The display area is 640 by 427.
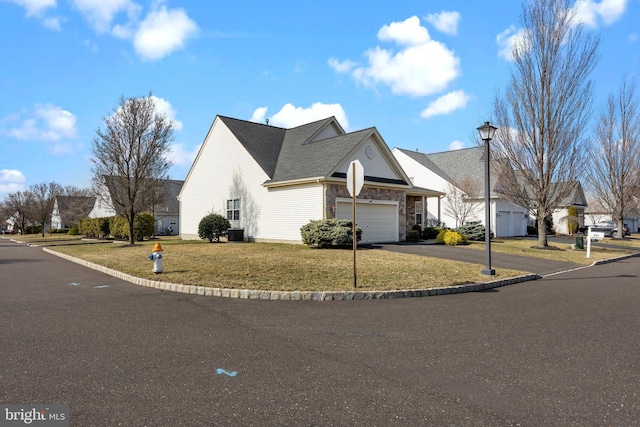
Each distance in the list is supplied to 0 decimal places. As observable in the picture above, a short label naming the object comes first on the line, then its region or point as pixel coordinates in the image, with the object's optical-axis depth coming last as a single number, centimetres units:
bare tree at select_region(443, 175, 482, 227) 3105
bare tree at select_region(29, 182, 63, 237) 4677
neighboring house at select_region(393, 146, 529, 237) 3178
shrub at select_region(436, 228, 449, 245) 2230
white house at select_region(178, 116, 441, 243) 1972
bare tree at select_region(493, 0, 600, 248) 2147
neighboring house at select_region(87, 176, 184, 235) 4522
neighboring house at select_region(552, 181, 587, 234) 4097
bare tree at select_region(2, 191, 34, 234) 5525
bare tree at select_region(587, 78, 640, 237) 3238
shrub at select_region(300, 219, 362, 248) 1705
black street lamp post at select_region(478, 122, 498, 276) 1141
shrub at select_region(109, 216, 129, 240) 2900
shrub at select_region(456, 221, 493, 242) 2456
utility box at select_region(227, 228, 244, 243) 2267
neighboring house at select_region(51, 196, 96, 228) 4997
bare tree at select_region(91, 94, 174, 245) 2209
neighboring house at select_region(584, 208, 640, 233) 5755
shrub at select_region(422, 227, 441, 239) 2541
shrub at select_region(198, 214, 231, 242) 2338
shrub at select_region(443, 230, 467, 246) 2147
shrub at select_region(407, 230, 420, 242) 2331
